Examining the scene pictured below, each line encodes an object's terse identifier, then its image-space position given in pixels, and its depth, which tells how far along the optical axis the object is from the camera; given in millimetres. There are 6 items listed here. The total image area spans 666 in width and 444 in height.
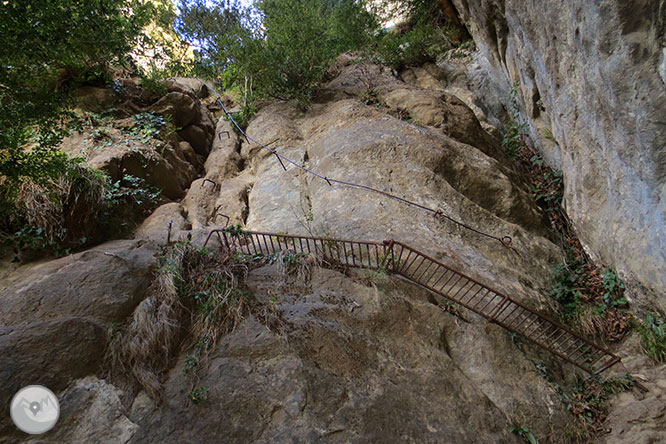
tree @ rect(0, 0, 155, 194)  3523
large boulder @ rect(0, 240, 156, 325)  3531
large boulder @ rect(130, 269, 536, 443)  3109
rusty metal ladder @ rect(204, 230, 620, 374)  4660
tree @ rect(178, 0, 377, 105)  9320
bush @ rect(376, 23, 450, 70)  12594
